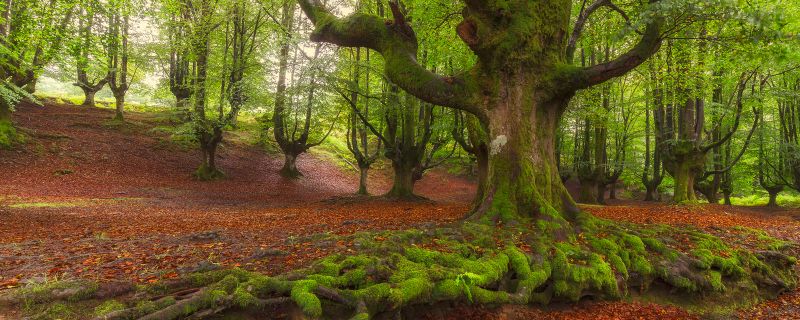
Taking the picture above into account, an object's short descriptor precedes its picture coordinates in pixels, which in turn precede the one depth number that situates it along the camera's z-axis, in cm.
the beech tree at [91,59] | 1194
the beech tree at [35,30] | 1039
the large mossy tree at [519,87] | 639
